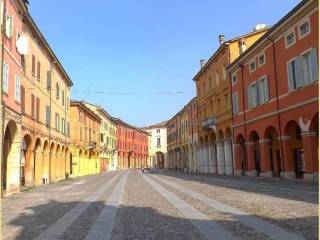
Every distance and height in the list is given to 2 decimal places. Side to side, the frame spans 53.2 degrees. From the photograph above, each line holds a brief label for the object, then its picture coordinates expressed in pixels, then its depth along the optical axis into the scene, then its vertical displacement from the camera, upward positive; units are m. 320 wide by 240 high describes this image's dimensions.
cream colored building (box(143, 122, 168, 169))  83.77 +3.43
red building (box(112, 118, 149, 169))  72.98 +2.79
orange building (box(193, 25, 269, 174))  28.85 +5.19
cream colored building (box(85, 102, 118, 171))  54.67 +3.28
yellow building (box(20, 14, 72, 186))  19.69 +3.42
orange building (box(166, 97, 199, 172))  43.02 +2.66
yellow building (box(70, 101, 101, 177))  38.12 +2.40
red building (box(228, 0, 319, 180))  17.42 +3.50
